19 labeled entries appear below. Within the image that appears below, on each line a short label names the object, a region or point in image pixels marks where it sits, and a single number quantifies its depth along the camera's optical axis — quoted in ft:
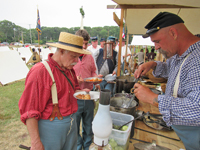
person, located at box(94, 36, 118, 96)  13.38
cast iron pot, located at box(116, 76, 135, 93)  8.20
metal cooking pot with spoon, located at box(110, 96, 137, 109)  6.03
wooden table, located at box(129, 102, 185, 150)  4.90
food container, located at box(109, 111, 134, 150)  3.99
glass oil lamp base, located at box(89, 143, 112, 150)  3.01
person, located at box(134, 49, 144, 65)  37.86
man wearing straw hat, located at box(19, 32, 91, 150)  4.05
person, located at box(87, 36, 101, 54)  20.29
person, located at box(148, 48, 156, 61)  37.73
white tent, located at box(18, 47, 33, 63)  47.03
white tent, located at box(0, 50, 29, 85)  25.88
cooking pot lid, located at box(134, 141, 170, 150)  4.25
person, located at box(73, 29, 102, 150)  8.21
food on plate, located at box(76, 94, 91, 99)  5.72
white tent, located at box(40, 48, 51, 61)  50.76
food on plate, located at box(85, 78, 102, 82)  8.00
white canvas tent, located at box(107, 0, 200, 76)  8.69
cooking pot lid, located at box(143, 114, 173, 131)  5.86
